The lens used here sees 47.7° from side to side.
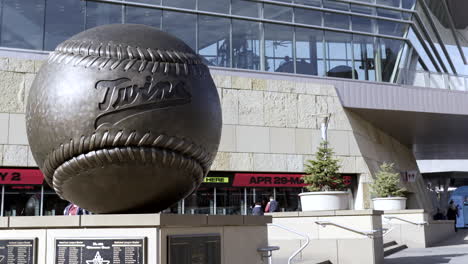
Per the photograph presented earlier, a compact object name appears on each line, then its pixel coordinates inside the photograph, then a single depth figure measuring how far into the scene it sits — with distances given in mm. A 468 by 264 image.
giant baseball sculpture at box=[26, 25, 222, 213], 4410
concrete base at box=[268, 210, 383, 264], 11156
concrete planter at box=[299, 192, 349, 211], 12297
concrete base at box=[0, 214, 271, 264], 4175
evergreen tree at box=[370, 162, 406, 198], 19281
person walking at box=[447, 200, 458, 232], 29359
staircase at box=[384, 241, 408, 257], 15134
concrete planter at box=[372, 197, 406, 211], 18781
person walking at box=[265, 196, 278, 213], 16906
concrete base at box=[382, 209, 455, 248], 18000
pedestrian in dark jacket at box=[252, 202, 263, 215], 17188
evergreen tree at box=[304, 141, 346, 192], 12810
